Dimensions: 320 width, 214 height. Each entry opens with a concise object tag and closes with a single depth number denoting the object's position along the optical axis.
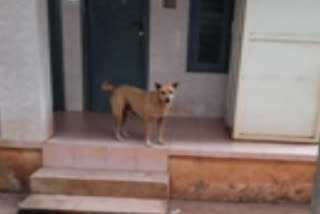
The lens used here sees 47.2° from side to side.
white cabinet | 3.01
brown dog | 2.92
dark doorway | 3.87
